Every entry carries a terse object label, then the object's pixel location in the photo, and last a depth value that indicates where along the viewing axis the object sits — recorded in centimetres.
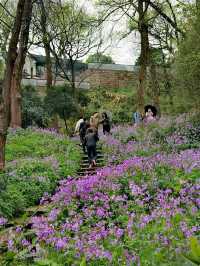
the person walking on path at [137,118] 2138
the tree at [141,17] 2192
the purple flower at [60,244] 476
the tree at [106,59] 5394
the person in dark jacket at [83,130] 1708
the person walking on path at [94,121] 1605
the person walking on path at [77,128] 1908
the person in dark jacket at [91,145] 1457
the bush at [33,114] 2677
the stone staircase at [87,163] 1442
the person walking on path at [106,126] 2043
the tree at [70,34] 3184
